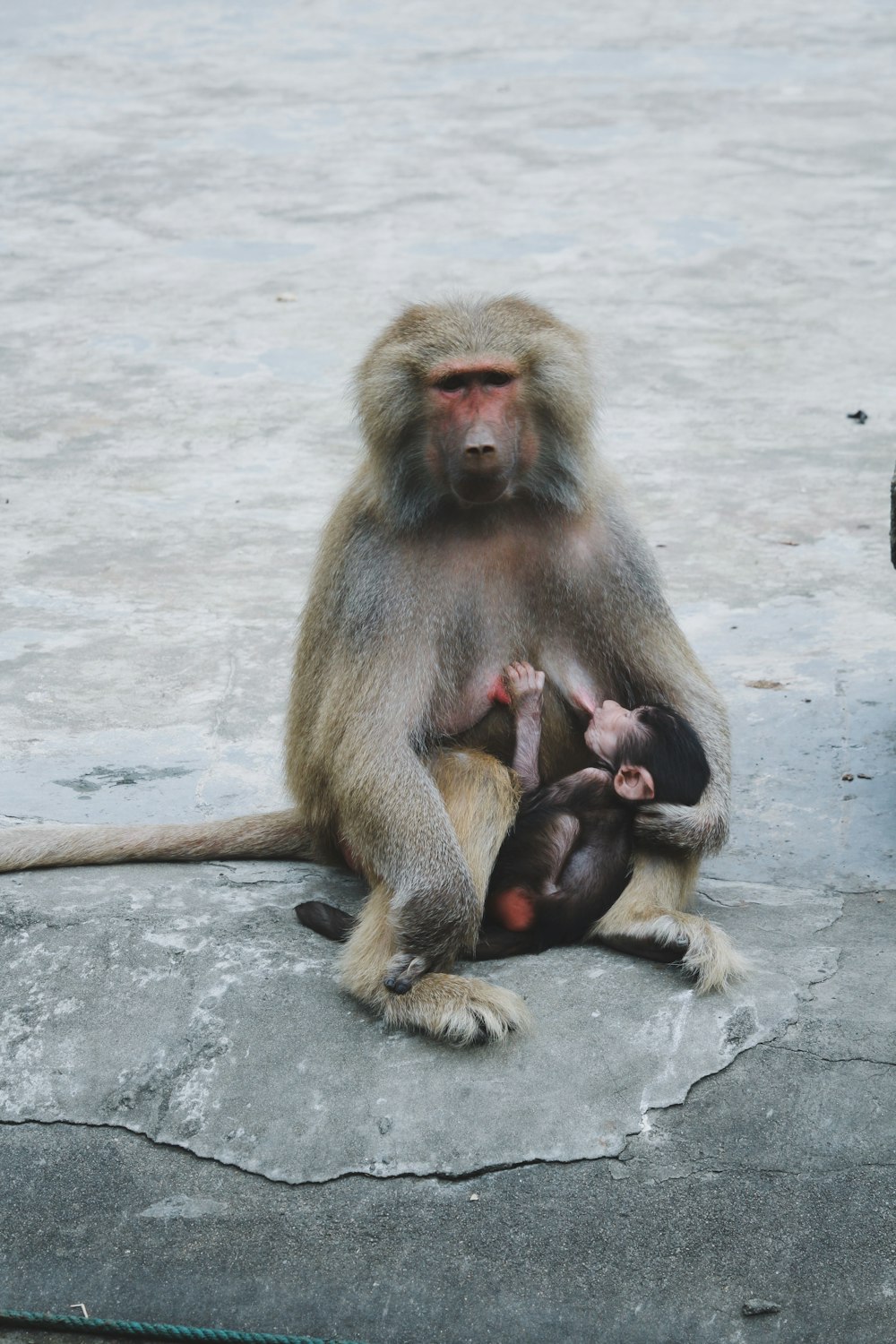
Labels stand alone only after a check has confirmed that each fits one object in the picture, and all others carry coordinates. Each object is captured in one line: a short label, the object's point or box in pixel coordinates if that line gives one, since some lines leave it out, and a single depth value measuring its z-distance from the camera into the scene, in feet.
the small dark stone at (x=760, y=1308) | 10.16
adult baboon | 11.86
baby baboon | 12.56
